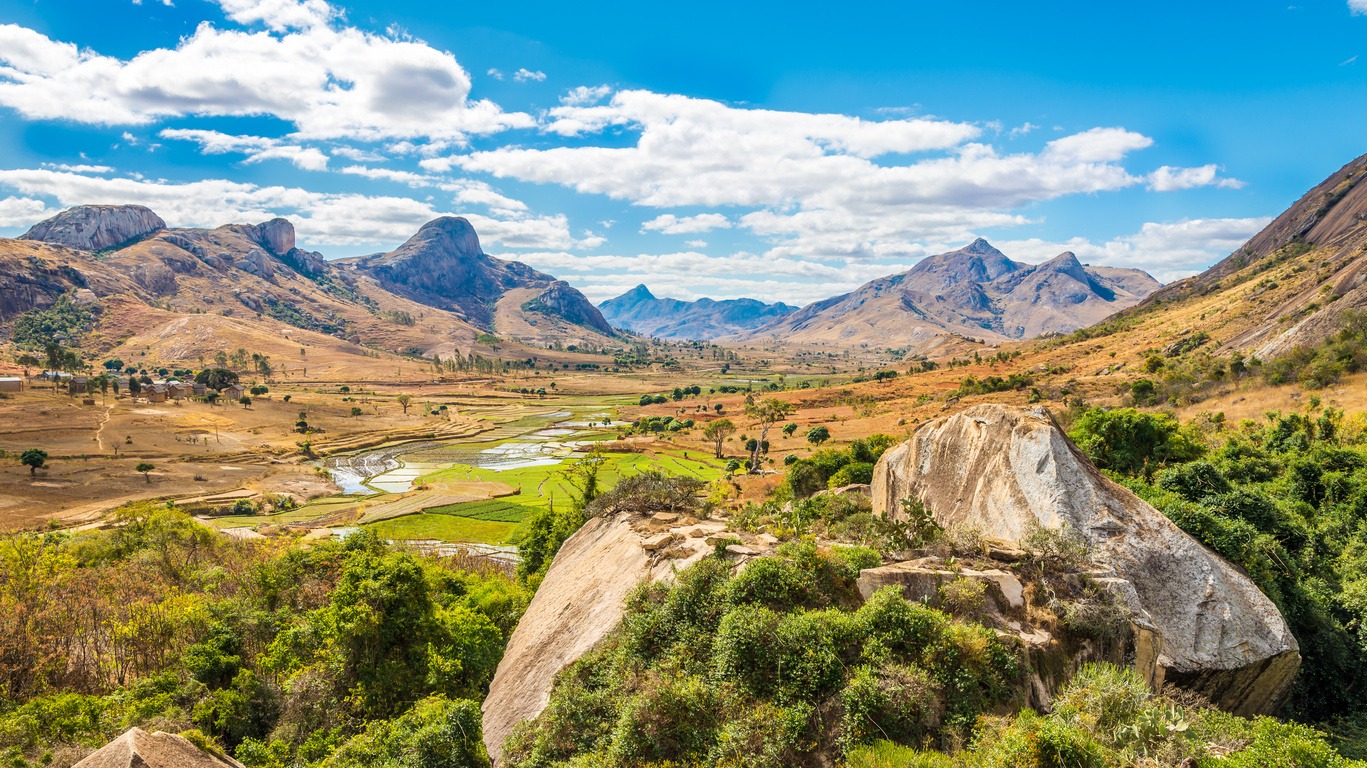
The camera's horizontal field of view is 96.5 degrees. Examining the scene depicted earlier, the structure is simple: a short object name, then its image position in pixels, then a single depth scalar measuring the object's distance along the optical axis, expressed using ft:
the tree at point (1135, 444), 132.77
